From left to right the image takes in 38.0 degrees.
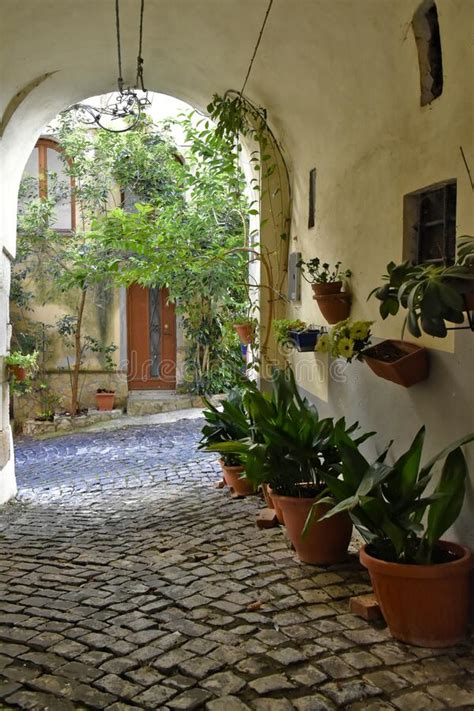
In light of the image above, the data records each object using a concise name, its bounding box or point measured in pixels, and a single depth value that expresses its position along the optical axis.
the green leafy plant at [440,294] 2.32
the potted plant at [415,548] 2.54
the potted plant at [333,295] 4.33
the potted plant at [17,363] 6.14
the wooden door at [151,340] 11.95
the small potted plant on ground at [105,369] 11.37
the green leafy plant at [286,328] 5.29
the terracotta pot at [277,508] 3.71
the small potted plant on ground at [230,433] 5.15
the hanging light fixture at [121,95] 4.78
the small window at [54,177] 11.37
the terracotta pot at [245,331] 6.59
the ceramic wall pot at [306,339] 5.03
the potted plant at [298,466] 3.44
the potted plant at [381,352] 3.07
